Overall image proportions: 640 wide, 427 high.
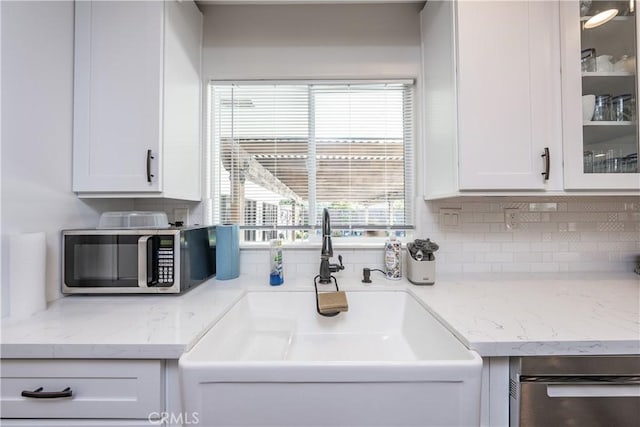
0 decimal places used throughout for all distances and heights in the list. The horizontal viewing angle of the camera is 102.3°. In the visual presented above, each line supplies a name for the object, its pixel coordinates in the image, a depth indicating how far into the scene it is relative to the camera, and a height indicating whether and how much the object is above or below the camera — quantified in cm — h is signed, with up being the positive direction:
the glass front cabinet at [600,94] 117 +57
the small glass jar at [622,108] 122 +52
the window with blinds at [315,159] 159 +36
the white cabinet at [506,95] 115 +55
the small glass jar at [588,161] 118 +25
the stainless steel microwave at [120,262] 110 -19
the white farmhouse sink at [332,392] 67 -46
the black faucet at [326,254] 130 -18
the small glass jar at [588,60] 119 +73
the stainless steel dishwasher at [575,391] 72 -50
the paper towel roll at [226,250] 137 -17
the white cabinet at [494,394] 75 -51
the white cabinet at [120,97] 114 +54
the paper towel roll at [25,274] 90 -20
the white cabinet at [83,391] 71 -48
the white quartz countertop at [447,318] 72 -35
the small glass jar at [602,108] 122 +51
